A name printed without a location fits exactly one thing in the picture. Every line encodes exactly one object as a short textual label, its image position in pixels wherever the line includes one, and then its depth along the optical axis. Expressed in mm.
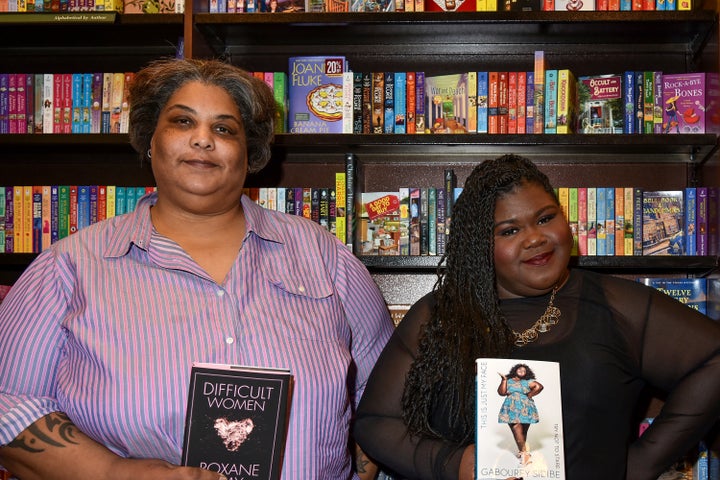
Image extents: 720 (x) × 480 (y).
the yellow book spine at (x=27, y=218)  2980
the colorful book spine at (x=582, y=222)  2912
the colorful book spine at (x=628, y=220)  2904
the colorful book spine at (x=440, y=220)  2920
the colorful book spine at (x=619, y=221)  2908
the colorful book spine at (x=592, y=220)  2914
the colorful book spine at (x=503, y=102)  2920
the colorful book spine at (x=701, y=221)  2844
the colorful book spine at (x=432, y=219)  2924
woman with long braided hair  1804
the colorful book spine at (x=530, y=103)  2906
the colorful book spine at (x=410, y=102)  2945
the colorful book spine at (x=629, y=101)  2900
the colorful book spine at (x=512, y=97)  2924
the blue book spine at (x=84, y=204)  3010
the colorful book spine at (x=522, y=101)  2916
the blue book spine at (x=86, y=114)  3004
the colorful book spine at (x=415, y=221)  2928
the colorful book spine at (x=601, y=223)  2918
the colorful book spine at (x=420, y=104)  2941
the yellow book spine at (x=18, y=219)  2977
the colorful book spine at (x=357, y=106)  2936
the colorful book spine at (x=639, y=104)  2904
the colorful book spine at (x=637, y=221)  2896
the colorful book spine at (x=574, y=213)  2922
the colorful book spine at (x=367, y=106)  2943
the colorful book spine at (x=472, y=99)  2931
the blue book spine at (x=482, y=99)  2926
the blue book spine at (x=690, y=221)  2857
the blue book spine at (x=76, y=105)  3004
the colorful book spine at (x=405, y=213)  2938
